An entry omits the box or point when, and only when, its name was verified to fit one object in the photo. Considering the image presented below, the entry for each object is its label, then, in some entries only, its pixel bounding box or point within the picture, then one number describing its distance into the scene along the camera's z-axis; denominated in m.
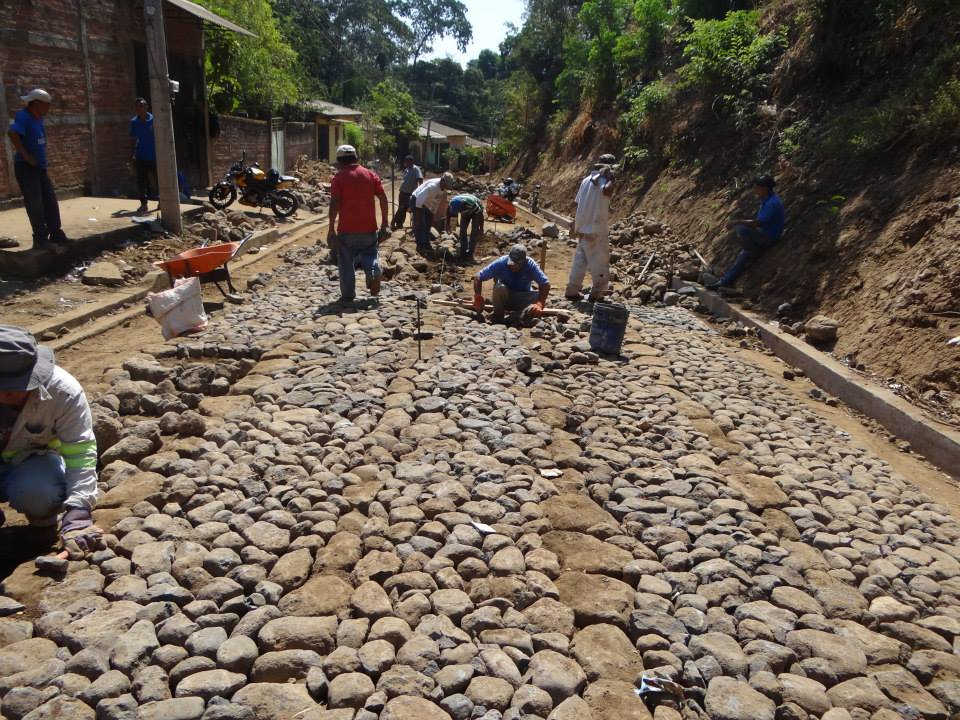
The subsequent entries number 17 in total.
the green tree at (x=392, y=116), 39.06
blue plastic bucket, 6.10
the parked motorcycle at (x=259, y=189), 12.69
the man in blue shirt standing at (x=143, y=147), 10.38
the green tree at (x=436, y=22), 65.69
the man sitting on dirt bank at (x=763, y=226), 8.50
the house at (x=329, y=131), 30.39
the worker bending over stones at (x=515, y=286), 6.98
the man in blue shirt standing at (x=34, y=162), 7.05
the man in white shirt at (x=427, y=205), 10.62
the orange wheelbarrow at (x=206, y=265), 6.98
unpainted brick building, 9.75
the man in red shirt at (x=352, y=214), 7.16
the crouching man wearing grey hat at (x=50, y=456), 2.89
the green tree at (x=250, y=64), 17.36
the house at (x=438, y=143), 43.22
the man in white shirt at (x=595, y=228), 7.79
